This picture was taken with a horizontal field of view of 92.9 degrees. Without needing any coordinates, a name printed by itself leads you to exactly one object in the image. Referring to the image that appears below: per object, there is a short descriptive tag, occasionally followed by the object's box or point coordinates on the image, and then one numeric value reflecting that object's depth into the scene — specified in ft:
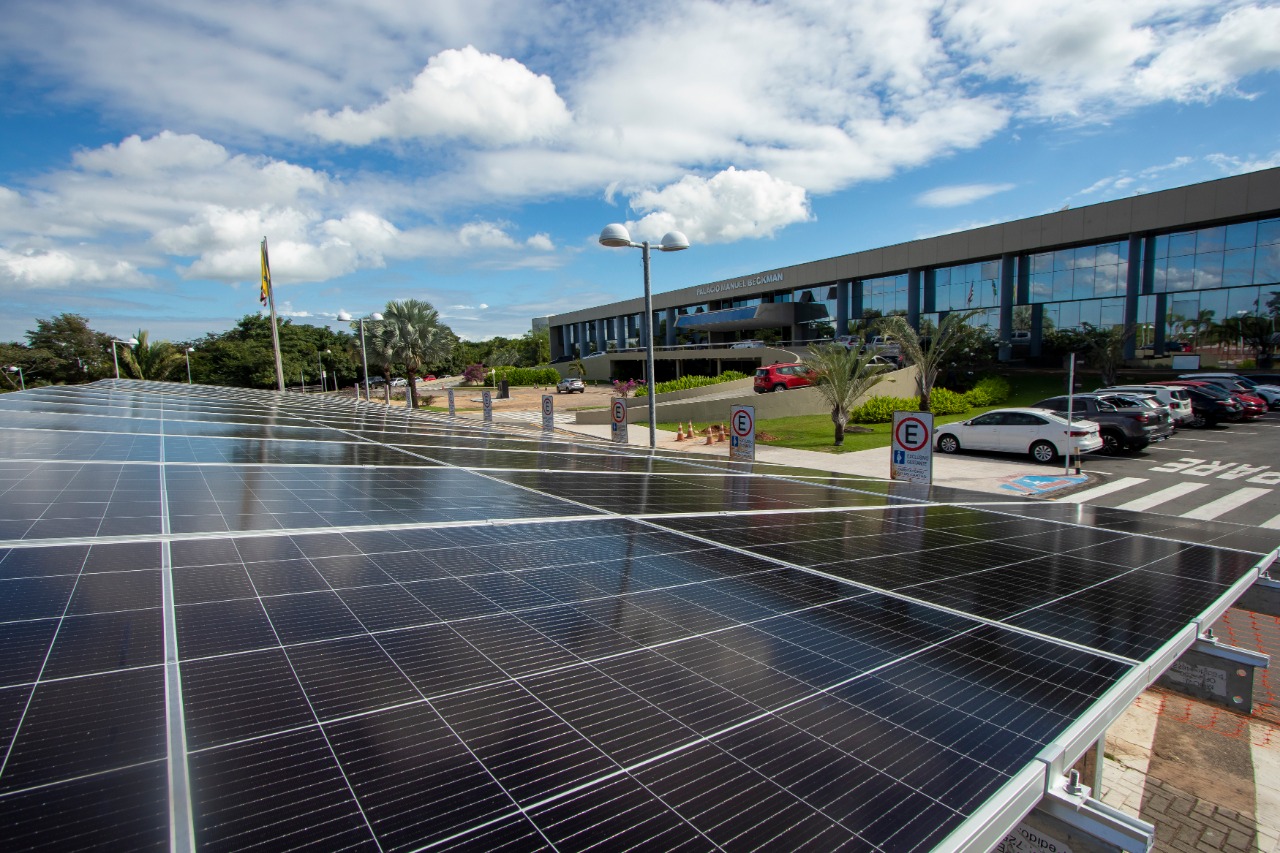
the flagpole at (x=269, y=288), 107.65
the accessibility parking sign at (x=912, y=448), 46.34
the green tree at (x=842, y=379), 84.28
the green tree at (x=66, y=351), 230.40
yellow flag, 107.86
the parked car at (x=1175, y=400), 83.66
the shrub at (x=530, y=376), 264.11
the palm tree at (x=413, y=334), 154.30
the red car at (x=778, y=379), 134.10
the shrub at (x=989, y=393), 113.29
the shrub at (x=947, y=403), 105.50
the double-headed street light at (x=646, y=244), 54.13
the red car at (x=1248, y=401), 90.07
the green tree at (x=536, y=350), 399.85
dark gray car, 69.15
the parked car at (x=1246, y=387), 97.60
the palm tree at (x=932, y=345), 100.33
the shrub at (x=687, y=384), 150.30
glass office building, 128.98
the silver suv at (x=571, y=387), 215.92
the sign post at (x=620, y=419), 78.69
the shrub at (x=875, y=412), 102.94
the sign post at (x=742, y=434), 62.66
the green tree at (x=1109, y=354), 118.67
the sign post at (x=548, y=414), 87.58
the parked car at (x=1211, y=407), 86.63
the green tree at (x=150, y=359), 237.45
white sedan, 63.87
